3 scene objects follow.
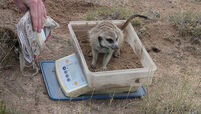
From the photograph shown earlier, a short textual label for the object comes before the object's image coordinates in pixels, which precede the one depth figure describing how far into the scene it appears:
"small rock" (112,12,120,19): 3.91
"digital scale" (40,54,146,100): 2.68
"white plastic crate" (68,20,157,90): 2.50
